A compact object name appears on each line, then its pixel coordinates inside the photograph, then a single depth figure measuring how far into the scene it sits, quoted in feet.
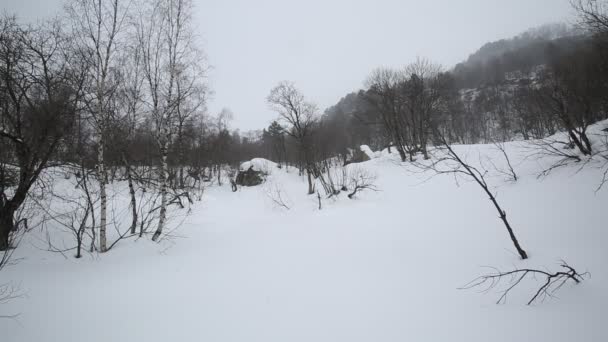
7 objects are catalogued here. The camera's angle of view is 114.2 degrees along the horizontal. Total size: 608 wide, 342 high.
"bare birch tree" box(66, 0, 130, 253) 21.36
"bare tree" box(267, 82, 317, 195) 61.52
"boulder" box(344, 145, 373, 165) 89.29
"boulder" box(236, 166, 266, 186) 89.72
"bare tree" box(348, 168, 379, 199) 41.88
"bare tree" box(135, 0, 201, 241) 26.08
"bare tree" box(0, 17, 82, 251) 19.61
